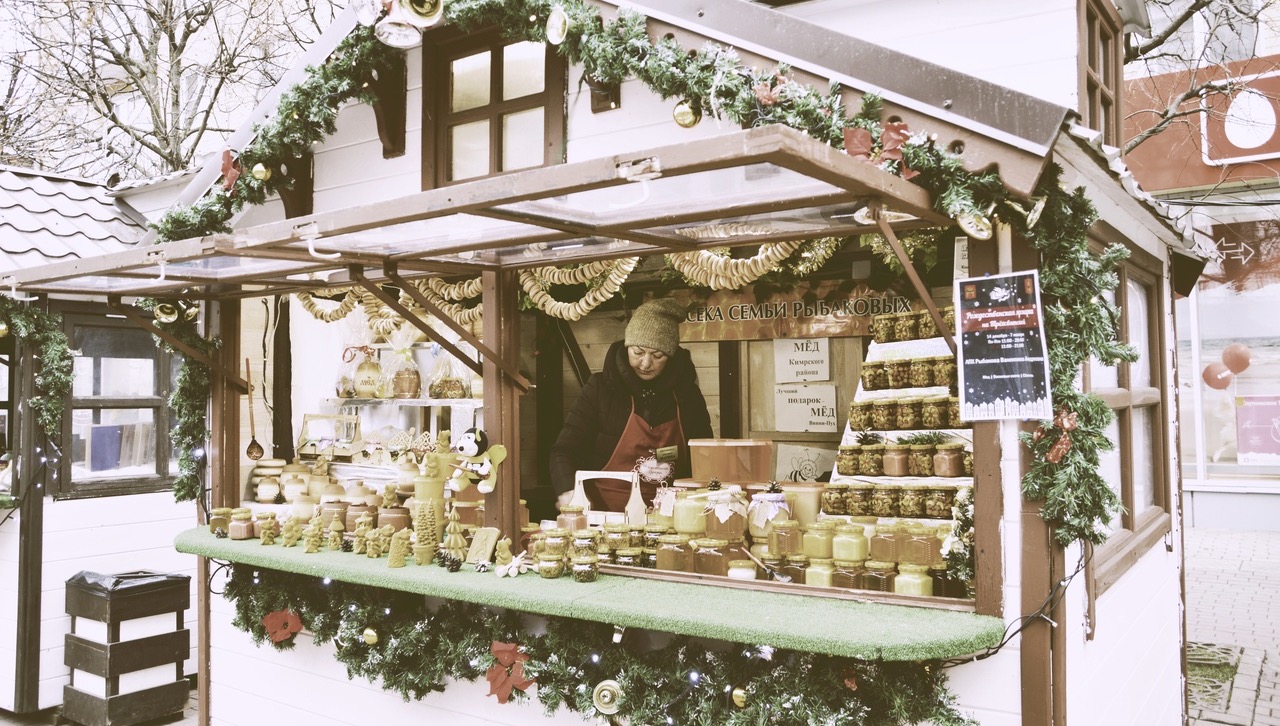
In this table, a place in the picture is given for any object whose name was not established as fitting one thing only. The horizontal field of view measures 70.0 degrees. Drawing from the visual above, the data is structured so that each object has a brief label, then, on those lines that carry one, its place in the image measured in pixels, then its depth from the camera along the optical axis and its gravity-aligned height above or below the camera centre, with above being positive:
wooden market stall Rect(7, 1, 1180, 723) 3.05 -0.01
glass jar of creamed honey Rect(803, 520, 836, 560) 3.90 -0.60
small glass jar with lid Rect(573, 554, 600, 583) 4.10 -0.75
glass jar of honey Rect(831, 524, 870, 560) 3.80 -0.60
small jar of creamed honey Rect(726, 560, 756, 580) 3.97 -0.74
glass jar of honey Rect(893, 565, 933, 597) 3.56 -0.71
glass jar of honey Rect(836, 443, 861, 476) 4.44 -0.29
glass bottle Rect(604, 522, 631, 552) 4.37 -0.64
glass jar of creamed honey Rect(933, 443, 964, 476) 4.13 -0.28
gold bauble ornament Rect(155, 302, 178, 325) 5.74 +0.59
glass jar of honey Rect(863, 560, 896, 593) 3.68 -0.71
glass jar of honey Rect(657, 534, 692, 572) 4.18 -0.69
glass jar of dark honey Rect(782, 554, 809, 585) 3.91 -0.71
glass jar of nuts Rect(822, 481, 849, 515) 4.34 -0.46
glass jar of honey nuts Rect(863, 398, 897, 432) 4.51 -0.07
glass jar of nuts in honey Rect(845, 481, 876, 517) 4.28 -0.47
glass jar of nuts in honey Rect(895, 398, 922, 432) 4.43 -0.07
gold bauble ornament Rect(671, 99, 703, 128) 3.85 +1.22
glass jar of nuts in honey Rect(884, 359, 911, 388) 4.51 +0.14
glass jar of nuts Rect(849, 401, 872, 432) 4.57 -0.08
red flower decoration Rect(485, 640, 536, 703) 4.13 -1.22
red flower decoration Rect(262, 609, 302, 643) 5.12 -1.23
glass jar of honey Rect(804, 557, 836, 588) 3.79 -0.72
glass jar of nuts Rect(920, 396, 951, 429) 4.34 -0.07
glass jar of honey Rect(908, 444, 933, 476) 4.20 -0.28
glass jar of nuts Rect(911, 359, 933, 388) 4.44 +0.13
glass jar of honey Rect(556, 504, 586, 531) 4.53 -0.57
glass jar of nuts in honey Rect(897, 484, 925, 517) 4.15 -0.46
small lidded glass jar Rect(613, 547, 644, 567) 4.32 -0.73
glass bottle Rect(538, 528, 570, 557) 4.28 -0.65
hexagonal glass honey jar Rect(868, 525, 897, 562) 3.75 -0.60
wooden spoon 6.17 -0.27
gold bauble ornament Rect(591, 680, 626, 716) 3.80 -1.23
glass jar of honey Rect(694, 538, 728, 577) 4.09 -0.70
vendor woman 6.25 -0.09
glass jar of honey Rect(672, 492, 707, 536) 4.34 -0.55
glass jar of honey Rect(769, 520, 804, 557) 4.05 -0.61
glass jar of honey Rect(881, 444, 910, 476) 4.28 -0.28
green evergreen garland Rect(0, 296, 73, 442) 6.36 +0.35
